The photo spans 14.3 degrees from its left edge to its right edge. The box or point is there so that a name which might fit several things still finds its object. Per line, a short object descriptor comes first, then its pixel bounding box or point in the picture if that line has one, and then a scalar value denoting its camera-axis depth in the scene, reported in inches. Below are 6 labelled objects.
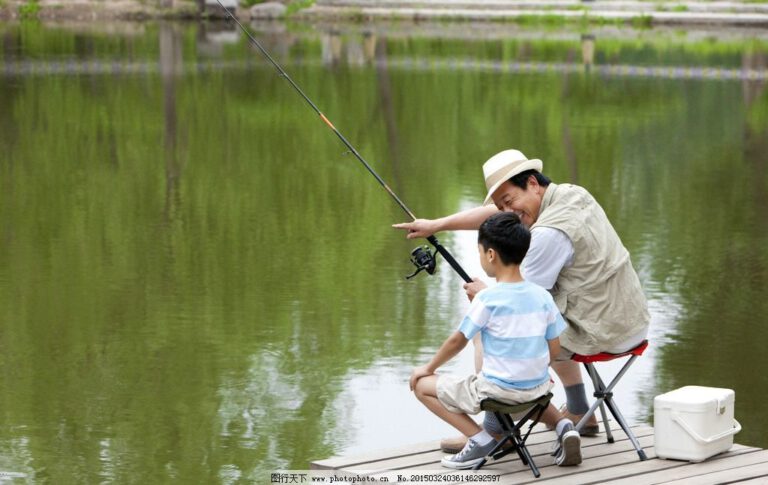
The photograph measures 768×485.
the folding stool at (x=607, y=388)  353.7
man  346.7
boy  326.0
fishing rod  381.9
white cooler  345.5
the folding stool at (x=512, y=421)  327.5
